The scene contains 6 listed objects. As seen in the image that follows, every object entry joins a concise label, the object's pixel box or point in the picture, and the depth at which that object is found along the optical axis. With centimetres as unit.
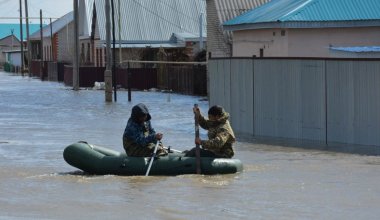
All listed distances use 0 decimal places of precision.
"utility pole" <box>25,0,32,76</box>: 8994
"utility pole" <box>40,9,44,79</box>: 7888
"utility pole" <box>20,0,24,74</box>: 9362
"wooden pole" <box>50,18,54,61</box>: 8884
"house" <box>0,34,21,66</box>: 14038
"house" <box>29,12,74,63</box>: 8450
